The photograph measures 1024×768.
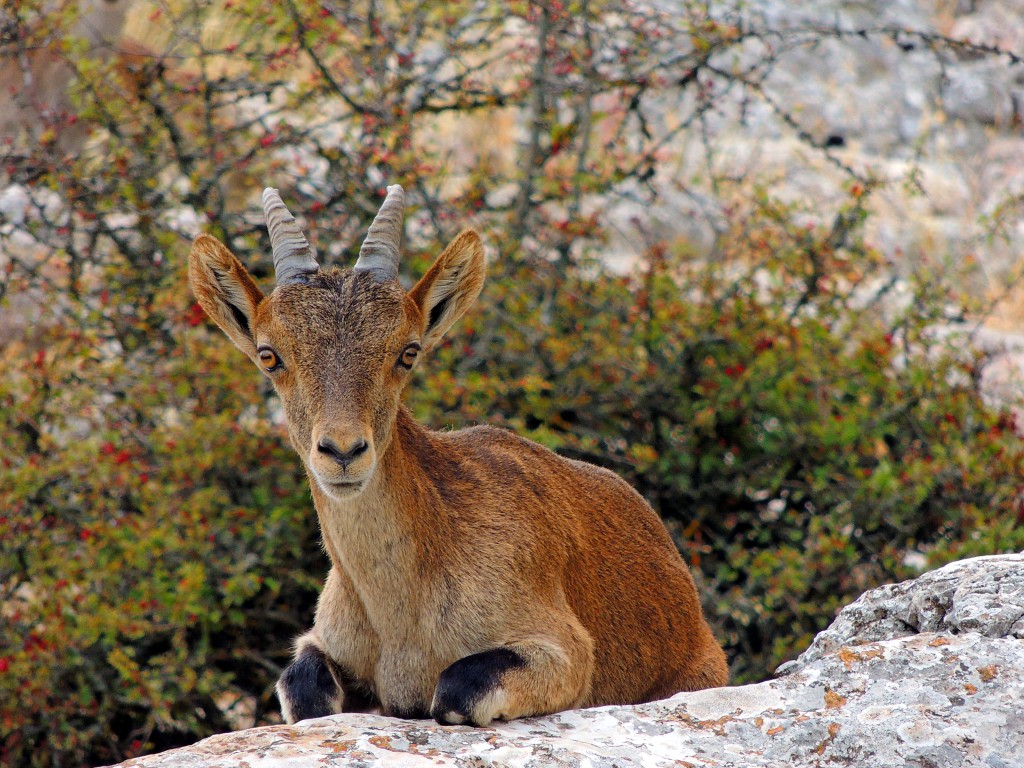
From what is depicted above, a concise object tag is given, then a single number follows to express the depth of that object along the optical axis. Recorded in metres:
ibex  9.55
